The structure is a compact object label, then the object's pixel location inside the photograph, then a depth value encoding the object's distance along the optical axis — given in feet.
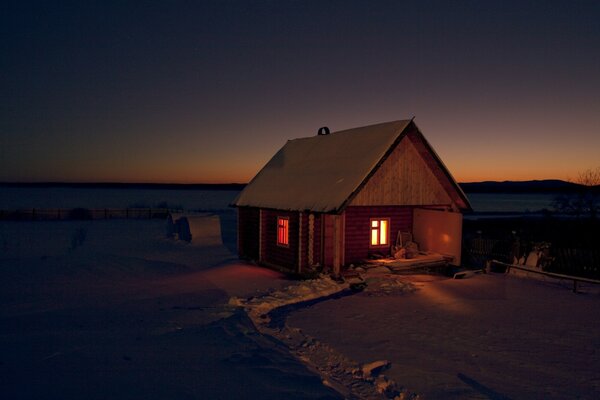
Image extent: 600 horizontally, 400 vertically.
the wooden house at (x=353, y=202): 51.39
